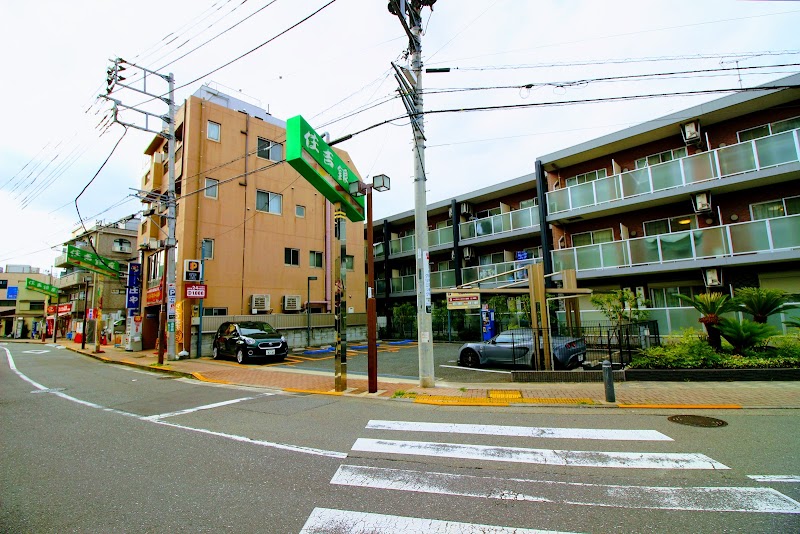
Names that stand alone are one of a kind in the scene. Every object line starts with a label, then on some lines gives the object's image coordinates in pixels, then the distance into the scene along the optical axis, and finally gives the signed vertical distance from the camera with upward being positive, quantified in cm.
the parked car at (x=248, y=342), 1510 -71
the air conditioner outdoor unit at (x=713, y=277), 1375 +104
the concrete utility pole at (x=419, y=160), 946 +400
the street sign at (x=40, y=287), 4300 +493
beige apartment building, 1914 +563
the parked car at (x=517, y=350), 1119 -112
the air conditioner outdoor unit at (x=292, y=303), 2170 +108
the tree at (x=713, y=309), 970 -8
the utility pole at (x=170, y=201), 1587 +526
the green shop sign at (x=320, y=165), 791 +344
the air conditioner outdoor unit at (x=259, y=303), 2022 +106
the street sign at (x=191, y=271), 1642 +231
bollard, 732 -132
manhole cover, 593 -177
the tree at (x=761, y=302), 965 +7
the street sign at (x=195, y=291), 1636 +148
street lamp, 910 -11
